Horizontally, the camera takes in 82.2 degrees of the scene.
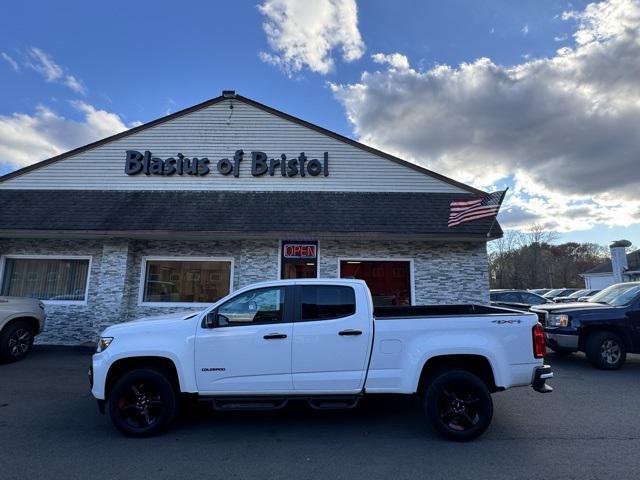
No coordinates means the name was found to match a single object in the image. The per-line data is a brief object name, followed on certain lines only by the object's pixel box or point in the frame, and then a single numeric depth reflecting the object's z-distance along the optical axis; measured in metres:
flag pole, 9.01
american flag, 9.05
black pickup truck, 7.80
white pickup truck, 4.38
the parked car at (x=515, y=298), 13.70
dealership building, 10.15
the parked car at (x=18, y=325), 8.15
